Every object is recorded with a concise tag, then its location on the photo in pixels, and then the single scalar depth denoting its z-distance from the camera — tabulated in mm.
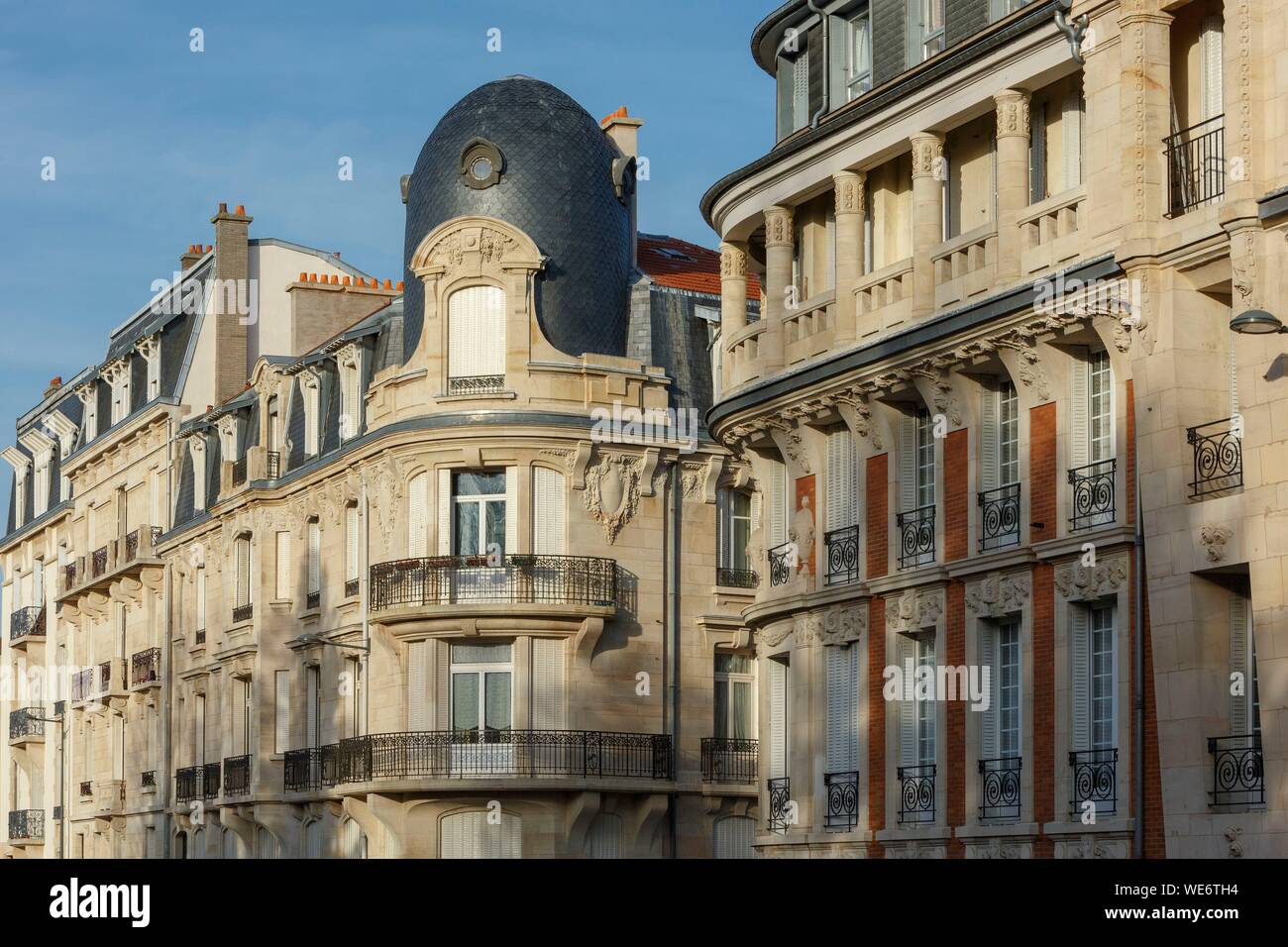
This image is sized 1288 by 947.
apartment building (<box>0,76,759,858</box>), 41969
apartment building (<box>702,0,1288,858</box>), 23219
